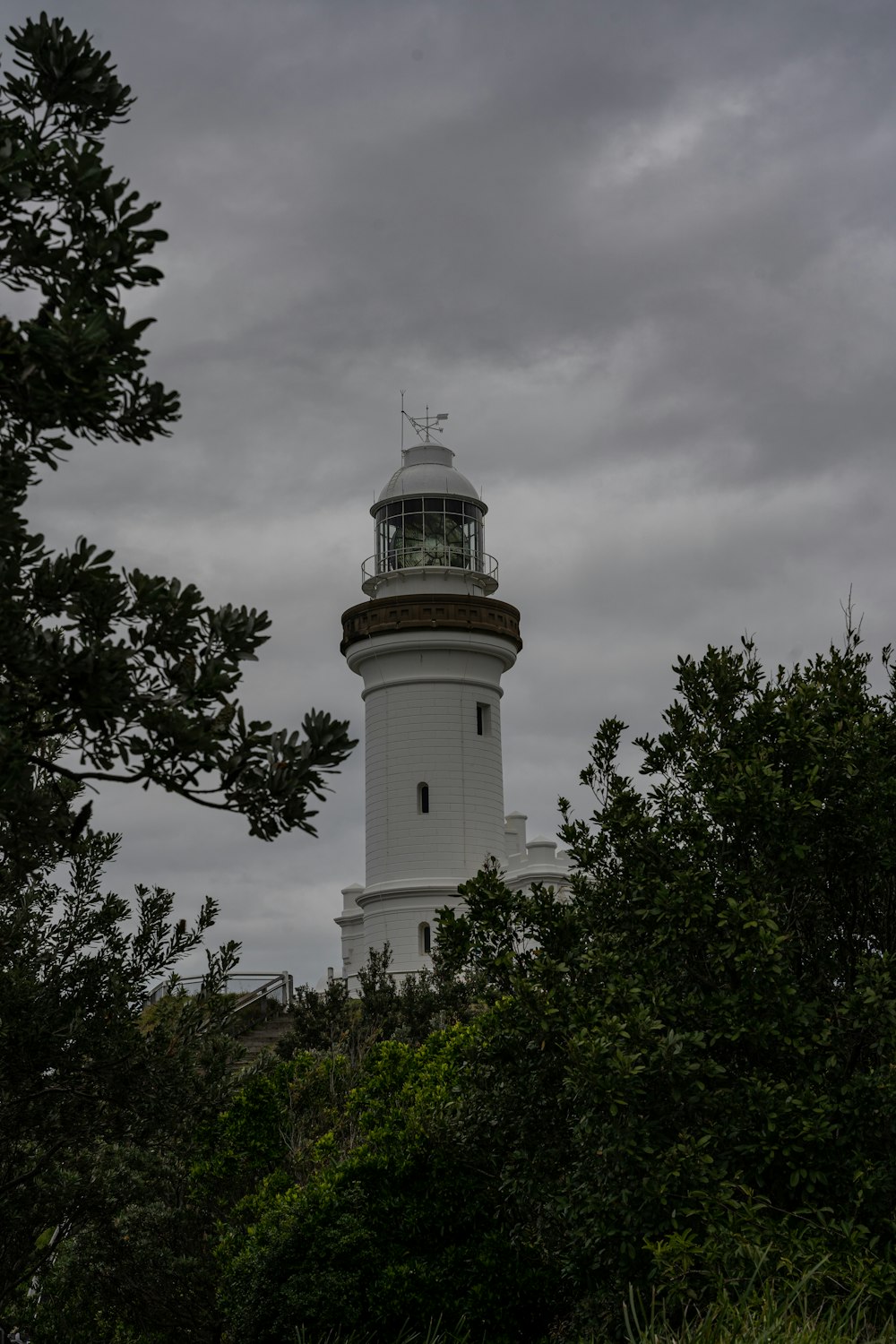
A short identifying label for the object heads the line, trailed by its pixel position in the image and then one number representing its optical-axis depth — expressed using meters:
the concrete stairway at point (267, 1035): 31.36
